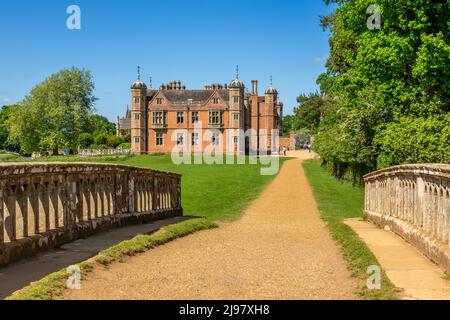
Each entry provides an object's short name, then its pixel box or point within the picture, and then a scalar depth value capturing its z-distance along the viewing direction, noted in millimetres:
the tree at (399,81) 21234
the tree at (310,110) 75875
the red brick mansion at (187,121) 88688
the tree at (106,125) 162725
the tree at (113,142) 108812
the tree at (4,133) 131462
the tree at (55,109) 79812
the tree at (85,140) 106750
